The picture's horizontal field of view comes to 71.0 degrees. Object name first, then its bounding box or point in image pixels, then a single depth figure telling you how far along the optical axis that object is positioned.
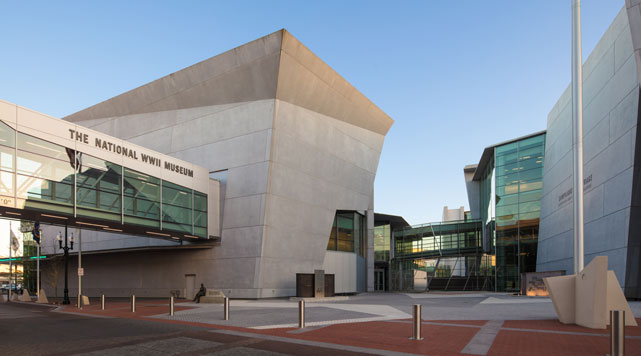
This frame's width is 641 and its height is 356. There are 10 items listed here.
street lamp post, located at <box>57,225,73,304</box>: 27.67
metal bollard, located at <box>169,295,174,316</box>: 18.03
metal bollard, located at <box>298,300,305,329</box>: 13.10
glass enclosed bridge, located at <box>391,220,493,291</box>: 46.78
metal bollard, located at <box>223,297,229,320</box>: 15.87
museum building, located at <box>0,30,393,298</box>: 24.30
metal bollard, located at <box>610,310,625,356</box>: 7.68
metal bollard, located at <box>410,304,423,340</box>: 10.86
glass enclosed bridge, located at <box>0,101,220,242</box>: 19.61
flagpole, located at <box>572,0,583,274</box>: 13.58
